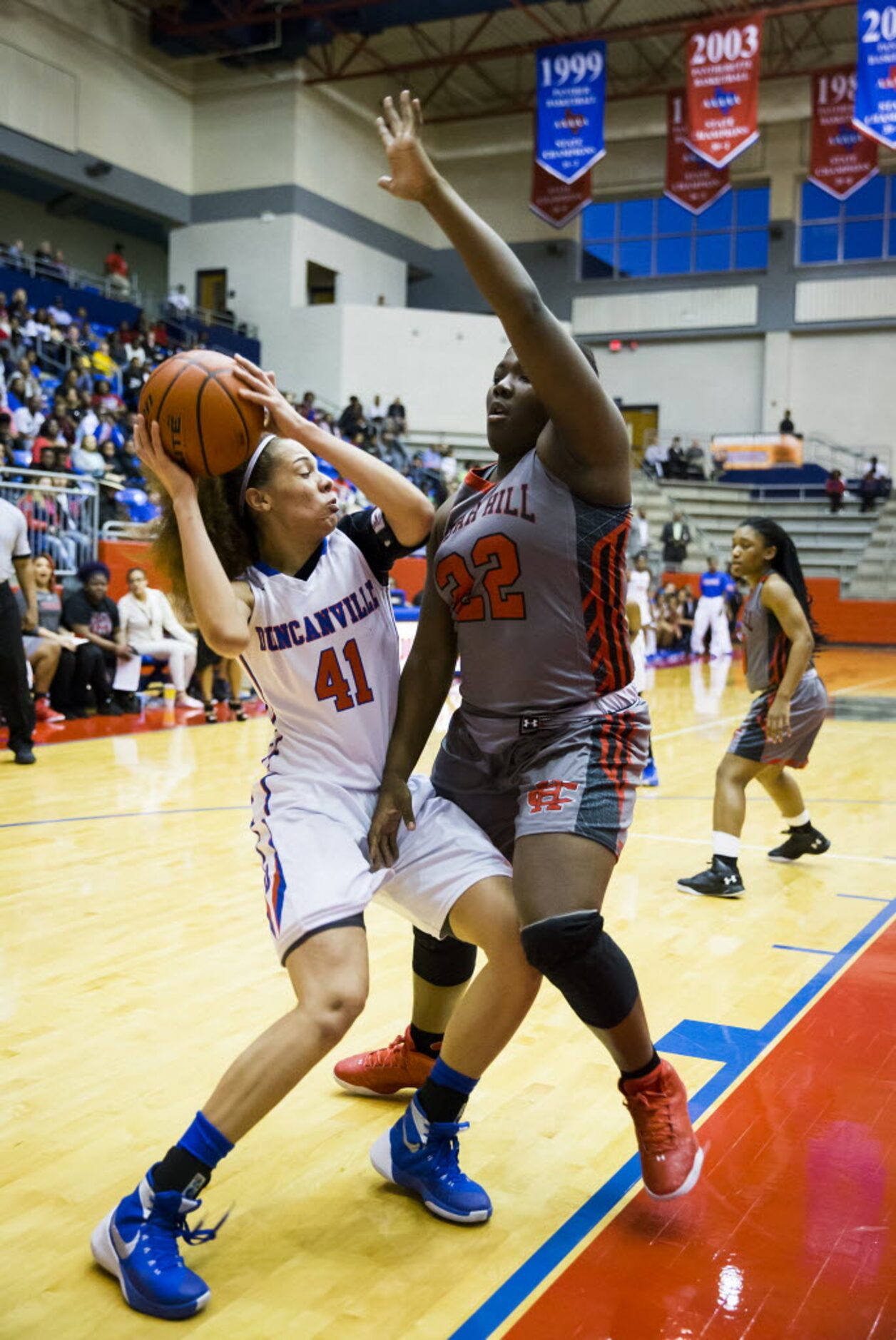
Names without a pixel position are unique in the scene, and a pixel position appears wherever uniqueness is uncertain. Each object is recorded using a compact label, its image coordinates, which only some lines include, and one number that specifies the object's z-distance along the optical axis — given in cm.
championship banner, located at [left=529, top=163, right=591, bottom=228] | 2291
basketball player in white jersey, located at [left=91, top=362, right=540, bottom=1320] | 240
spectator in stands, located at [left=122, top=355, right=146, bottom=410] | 1923
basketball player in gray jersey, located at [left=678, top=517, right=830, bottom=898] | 532
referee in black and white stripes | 750
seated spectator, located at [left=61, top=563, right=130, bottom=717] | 1055
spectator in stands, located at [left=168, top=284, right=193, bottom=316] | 2519
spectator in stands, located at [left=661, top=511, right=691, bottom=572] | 2423
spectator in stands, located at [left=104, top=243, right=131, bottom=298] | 2438
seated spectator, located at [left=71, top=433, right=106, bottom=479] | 1459
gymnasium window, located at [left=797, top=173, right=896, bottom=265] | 2909
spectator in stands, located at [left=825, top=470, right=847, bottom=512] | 2680
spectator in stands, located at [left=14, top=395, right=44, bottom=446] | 1536
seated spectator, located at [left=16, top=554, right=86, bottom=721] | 1013
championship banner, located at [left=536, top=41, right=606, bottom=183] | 1989
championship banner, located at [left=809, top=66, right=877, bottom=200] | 2141
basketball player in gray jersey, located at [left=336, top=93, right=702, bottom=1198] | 239
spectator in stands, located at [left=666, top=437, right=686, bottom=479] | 2892
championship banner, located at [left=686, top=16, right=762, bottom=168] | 1906
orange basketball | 244
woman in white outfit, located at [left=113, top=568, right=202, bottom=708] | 1087
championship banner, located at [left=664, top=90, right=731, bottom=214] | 2256
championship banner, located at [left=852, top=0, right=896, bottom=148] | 1609
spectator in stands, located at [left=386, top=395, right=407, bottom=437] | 2566
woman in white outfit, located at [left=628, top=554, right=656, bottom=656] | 1204
